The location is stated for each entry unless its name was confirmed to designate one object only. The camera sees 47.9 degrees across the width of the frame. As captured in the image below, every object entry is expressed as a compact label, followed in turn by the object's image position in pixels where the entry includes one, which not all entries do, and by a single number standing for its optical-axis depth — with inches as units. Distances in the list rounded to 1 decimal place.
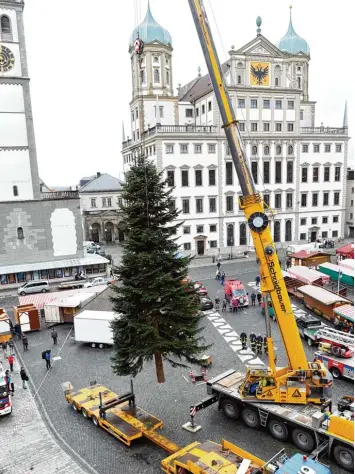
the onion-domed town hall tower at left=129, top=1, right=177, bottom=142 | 2164.1
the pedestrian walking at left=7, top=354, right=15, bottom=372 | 886.4
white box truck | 982.4
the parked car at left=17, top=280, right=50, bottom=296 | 1514.5
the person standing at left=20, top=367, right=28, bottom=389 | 793.6
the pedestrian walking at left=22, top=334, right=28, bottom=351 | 999.1
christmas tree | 649.0
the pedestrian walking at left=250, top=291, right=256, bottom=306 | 1283.2
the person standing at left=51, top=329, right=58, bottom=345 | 1025.9
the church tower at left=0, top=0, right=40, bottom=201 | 1519.4
